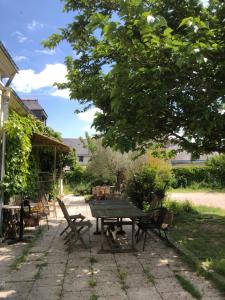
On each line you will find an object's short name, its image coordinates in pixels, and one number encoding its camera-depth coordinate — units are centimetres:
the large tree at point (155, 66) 303
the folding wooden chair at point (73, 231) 561
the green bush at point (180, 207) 963
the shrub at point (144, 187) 972
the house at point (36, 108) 1843
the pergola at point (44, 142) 818
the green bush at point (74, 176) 2075
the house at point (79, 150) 4204
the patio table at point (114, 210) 546
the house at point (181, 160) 3772
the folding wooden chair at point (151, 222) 574
